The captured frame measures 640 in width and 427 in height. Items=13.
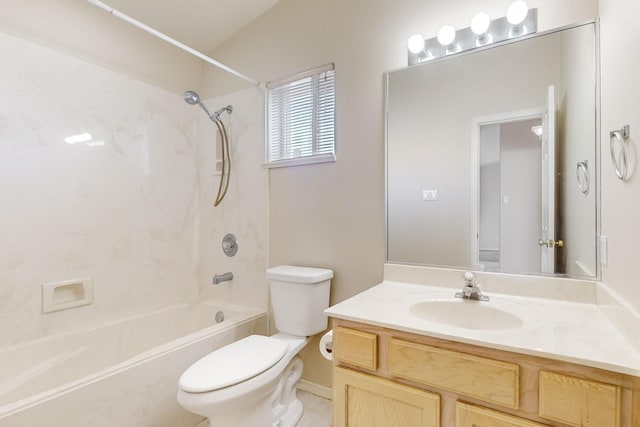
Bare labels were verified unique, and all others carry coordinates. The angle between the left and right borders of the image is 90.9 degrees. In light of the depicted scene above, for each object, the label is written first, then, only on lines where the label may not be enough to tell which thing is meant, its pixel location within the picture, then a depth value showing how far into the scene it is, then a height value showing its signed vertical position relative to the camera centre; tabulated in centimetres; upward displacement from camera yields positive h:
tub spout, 215 -45
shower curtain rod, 132 +90
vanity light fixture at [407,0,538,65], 134 +82
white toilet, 125 -67
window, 190 +61
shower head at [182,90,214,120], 197 +73
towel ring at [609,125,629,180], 96 +20
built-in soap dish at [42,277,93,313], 173 -46
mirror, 128 +25
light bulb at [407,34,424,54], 156 +85
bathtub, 124 -77
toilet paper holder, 144 -62
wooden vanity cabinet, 78 -50
